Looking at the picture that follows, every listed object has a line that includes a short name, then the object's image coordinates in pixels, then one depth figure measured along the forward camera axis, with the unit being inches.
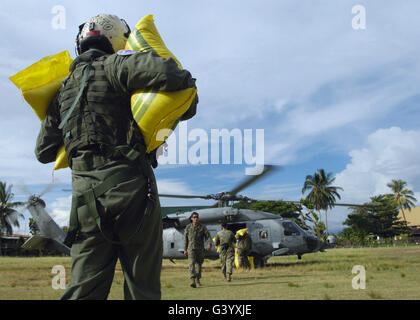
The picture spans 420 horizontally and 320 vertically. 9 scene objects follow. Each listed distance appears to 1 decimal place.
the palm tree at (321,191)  2610.7
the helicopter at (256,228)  551.5
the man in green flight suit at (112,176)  81.2
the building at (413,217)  3037.9
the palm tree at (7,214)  2077.8
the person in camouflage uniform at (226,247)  388.8
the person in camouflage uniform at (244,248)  496.1
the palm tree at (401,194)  2891.2
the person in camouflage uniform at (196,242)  343.2
